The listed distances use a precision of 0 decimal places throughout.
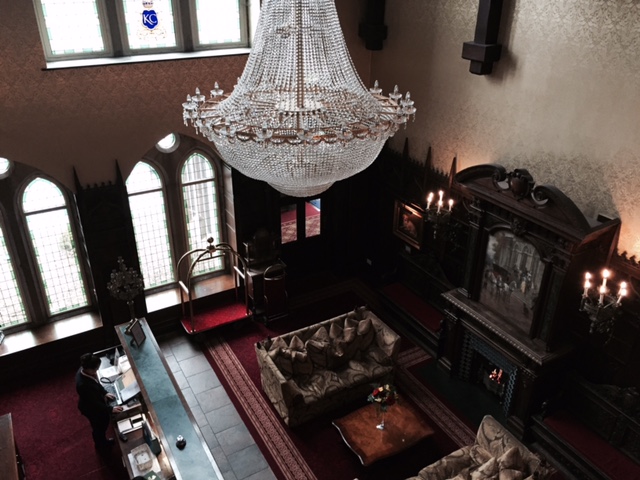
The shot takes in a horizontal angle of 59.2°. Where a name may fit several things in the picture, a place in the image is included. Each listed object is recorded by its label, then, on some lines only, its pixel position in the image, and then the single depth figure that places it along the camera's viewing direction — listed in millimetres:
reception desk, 5906
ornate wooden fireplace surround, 6902
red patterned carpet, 7535
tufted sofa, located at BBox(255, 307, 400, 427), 8125
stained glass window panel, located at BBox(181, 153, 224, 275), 9977
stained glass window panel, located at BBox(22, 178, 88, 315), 8773
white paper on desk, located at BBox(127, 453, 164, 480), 6438
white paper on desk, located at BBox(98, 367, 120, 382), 7898
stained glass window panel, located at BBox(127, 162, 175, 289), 9539
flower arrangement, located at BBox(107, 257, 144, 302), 8133
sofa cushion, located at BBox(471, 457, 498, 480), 6395
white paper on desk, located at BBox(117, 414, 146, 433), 7137
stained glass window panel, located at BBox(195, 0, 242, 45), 8820
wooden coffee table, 7324
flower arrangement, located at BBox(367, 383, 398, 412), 7398
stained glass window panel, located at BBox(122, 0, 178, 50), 8289
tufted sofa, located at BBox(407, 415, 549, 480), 6383
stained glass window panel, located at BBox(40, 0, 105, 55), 7758
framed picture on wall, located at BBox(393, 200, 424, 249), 9945
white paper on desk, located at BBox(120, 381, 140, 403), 7508
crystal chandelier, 4438
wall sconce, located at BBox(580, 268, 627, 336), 6504
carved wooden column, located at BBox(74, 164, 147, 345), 8602
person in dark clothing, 7109
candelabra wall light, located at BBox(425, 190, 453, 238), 9023
